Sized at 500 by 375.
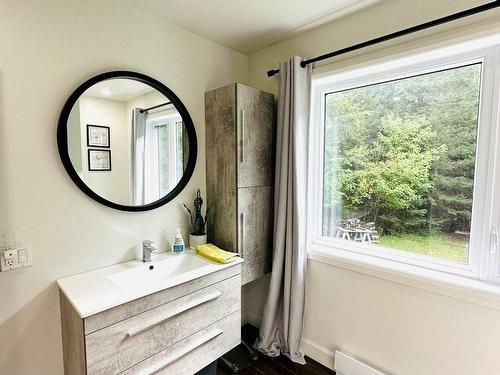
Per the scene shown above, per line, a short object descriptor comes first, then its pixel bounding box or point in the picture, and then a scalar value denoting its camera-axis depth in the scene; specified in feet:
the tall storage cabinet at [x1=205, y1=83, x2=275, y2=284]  6.23
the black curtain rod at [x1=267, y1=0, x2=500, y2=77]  4.14
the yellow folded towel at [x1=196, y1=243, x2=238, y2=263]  5.67
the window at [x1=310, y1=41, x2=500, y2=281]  4.78
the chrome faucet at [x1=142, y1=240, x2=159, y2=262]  5.57
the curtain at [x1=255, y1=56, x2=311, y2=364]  6.28
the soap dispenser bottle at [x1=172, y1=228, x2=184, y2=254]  6.06
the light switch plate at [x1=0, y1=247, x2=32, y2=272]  4.21
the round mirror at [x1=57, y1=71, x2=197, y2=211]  4.88
